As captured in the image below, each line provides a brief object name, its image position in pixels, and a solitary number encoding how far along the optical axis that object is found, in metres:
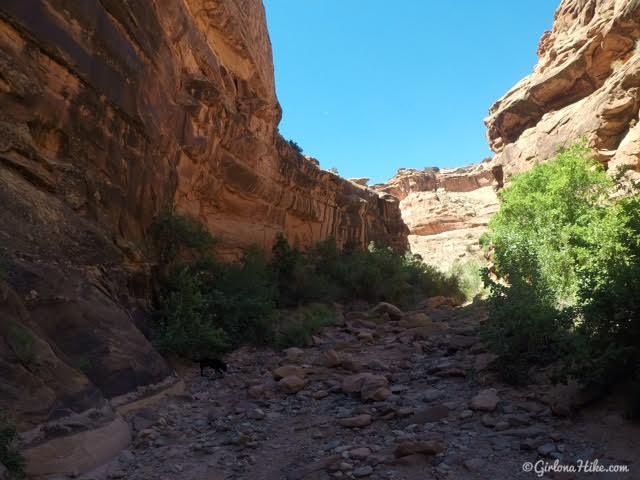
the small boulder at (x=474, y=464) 4.48
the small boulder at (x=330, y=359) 9.04
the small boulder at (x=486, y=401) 5.88
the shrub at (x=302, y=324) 11.48
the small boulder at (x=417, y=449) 4.82
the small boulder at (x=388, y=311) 15.42
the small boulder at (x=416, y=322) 13.50
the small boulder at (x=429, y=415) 5.82
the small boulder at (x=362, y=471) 4.53
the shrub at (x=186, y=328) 8.82
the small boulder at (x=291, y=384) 7.77
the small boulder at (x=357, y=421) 5.88
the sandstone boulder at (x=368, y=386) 6.87
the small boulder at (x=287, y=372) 8.41
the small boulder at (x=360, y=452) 4.94
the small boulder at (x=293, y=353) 10.07
